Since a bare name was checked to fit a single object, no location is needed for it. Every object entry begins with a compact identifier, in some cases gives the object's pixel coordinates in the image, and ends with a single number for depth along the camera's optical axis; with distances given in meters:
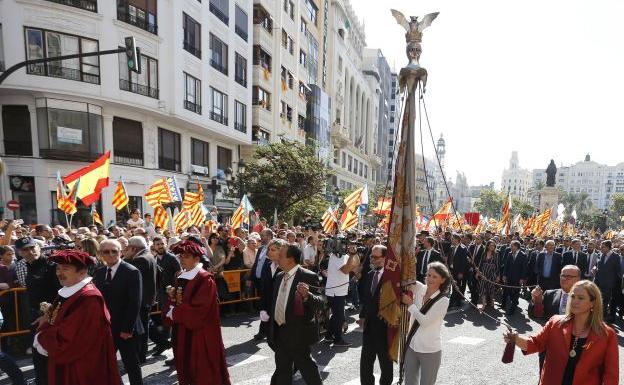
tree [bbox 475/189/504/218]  104.19
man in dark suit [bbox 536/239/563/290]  9.72
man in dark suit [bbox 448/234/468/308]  10.32
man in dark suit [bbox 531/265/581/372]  4.16
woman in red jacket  3.04
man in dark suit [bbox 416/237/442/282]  9.02
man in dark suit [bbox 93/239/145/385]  4.54
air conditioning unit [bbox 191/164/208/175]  25.58
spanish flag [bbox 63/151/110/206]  11.46
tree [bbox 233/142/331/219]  21.56
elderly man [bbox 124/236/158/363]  5.44
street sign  16.54
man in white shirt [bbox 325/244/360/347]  6.93
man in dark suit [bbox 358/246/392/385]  4.65
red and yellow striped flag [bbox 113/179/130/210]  12.98
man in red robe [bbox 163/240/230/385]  4.28
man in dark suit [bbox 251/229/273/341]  7.17
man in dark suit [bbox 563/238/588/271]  10.34
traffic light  9.01
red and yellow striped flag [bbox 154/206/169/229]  12.73
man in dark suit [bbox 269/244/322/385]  4.27
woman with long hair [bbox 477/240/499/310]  10.38
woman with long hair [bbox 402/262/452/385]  3.99
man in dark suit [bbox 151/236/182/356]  6.29
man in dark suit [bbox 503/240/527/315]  10.35
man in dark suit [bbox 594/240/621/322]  9.20
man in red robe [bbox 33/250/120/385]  3.46
